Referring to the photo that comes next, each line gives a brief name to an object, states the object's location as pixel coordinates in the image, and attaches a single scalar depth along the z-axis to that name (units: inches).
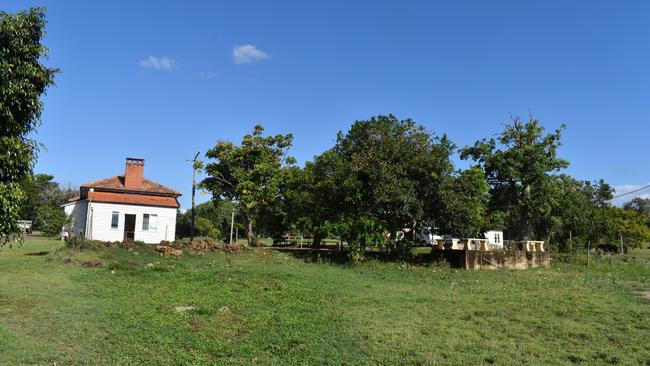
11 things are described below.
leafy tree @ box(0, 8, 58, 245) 305.4
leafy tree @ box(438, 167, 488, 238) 842.2
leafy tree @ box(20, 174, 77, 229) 2069.4
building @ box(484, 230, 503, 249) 2027.6
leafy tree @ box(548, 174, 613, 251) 1224.2
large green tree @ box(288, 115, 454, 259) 828.0
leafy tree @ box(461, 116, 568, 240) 1071.6
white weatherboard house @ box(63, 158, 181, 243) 1182.3
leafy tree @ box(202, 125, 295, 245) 1251.8
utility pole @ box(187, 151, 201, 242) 1193.8
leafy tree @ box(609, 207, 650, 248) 1704.0
